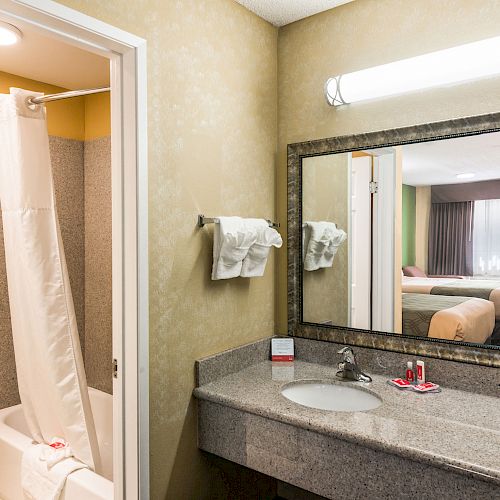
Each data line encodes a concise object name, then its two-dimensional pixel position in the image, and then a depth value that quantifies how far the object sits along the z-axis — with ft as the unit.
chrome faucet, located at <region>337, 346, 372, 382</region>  6.30
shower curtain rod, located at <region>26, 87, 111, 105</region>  6.40
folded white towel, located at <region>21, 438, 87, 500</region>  6.53
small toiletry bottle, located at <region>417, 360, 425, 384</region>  6.05
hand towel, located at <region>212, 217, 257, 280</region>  6.20
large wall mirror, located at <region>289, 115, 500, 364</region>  5.78
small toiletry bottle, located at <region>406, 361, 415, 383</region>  6.16
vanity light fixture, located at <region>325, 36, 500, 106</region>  5.54
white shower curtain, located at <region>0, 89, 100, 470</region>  6.66
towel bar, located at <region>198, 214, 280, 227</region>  6.23
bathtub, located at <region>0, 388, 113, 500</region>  6.26
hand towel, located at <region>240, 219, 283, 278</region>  6.66
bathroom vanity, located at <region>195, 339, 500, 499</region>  4.33
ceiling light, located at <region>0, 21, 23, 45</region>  6.40
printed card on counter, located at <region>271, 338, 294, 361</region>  7.37
